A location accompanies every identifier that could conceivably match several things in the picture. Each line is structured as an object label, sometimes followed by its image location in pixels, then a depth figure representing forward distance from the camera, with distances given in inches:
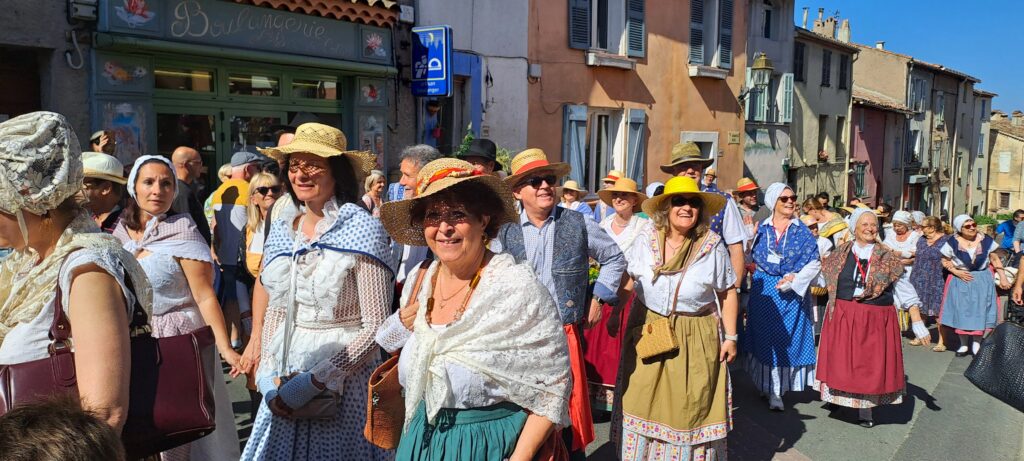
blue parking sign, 465.1
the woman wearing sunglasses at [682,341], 178.5
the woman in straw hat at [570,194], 382.9
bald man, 220.8
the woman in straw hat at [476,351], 103.5
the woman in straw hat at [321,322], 132.4
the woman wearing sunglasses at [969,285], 396.8
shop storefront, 329.7
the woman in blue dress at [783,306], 265.3
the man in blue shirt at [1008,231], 587.5
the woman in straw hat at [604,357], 238.5
